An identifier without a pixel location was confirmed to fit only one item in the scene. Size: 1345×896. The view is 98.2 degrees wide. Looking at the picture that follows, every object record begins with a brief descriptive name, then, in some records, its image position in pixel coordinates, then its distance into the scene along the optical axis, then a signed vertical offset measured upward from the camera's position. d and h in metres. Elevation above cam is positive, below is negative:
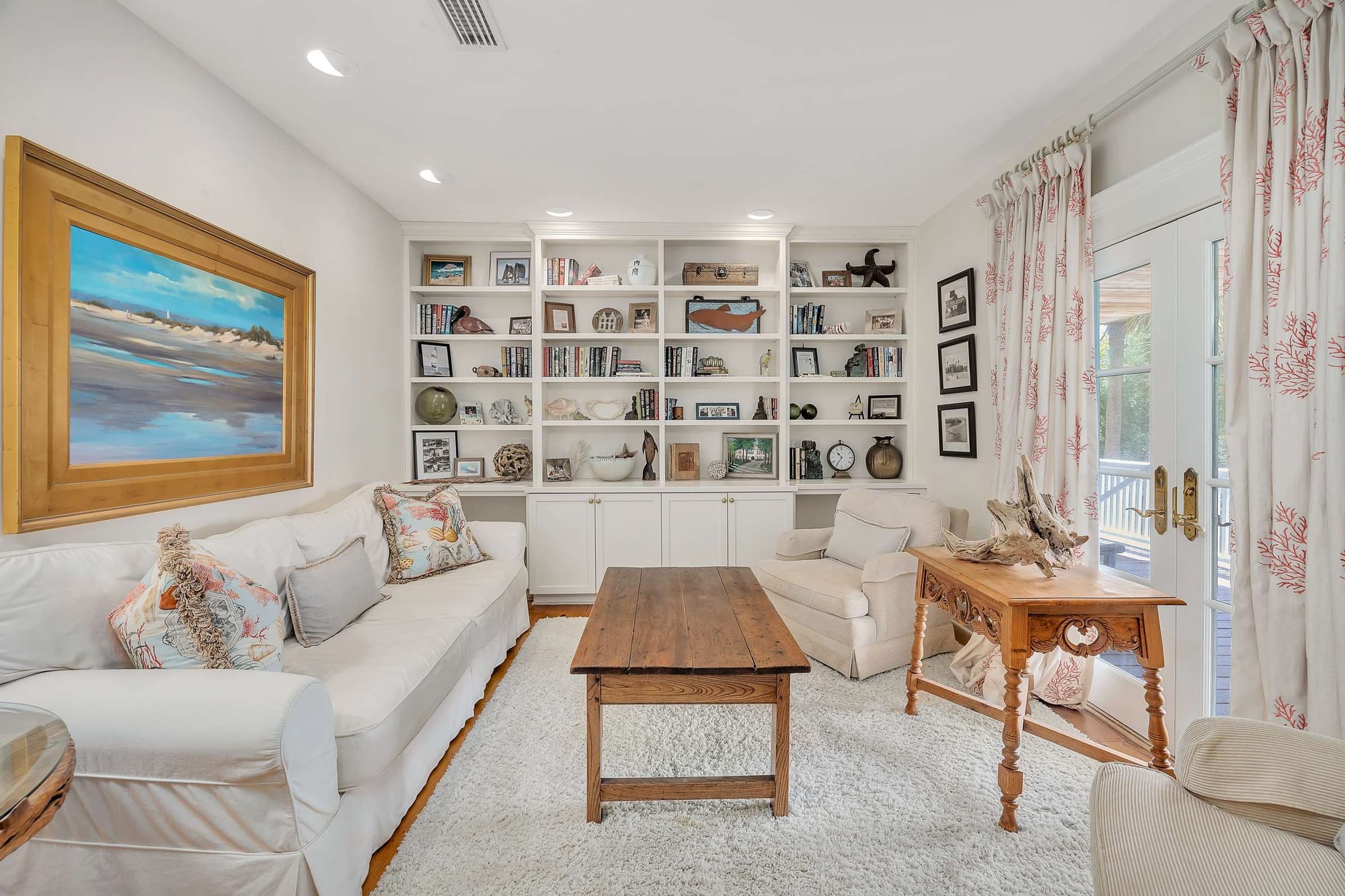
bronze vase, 4.04 -0.08
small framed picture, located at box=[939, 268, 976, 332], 3.28 +0.86
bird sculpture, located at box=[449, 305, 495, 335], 4.02 +0.85
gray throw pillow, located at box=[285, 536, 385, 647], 2.04 -0.55
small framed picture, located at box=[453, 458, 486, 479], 4.12 -0.14
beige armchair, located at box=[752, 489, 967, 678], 2.72 -0.72
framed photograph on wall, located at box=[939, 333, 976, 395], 3.30 +0.49
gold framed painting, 1.61 +0.31
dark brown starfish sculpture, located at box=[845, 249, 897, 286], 4.04 +1.25
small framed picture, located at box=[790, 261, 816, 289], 4.09 +1.22
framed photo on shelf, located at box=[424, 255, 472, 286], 4.09 +1.25
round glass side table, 0.74 -0.45
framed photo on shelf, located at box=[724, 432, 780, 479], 4.24 -0.05
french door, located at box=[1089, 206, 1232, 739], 1.95 +0.01
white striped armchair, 0.93 -0.66
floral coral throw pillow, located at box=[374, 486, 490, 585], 2.81 -0.44
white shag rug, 1.54 -1.12
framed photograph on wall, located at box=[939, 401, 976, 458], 3.33 +0.11
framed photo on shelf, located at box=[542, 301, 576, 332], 4.09 +0.93
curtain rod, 1.70 +1.31
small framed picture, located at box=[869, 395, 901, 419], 4.17 +0.30
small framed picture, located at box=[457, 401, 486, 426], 4.16 +0.25
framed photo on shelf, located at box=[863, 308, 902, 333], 4.11 +0.90
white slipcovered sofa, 1.25 -0.71
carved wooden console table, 1.75 -0.54
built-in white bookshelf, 3.93 +0.77
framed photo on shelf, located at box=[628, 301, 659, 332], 4.14 +0.95
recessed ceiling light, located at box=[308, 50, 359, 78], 2.09 +1.40
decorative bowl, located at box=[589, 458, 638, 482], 4.03 -0.14
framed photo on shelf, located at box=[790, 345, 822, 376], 4.19 +0.63
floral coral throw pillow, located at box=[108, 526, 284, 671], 1.45 -0.44
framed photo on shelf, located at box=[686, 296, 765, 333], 4.12 +0.94
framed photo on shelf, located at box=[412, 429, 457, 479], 4.02 -0.04
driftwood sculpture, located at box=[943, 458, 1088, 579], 2.02 -0.31
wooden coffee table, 1.70 -0.66
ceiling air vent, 1.84 +1.40
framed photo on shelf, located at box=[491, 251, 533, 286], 4.09 +1.26
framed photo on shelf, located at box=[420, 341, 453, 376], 4.05 +0.62
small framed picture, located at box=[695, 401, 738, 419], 4.23 +0.28
